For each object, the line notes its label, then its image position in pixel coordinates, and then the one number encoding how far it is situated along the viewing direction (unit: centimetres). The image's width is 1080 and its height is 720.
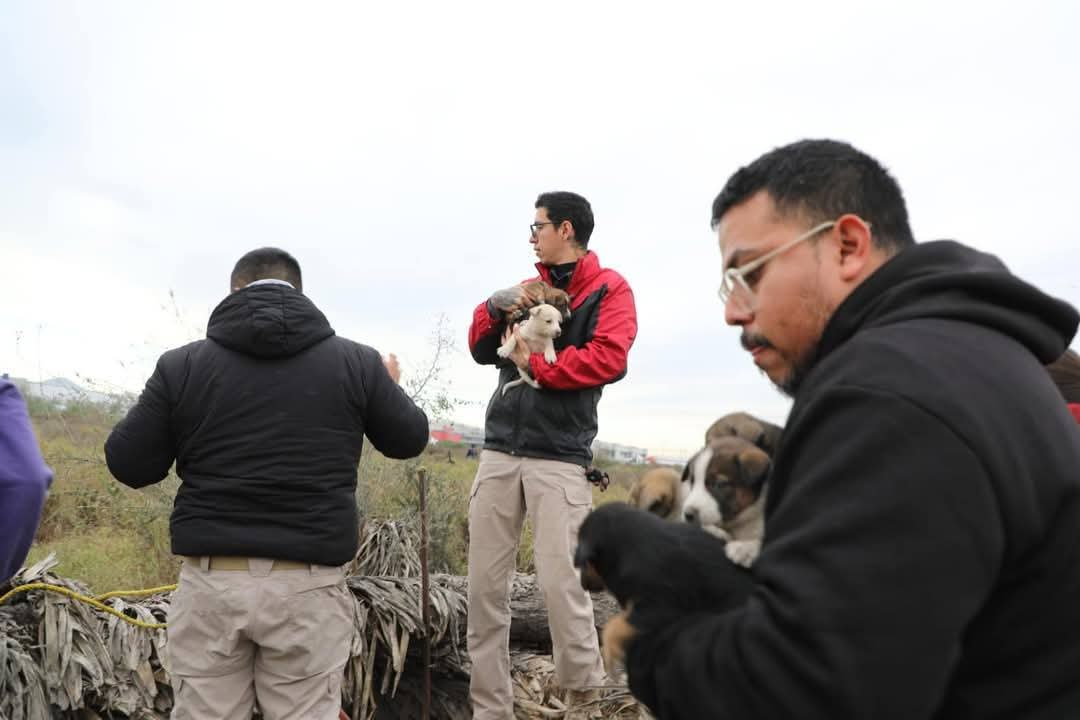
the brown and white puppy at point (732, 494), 217
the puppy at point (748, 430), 231
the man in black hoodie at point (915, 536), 114
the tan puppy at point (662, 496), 246
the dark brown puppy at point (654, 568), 149
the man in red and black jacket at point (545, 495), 523
